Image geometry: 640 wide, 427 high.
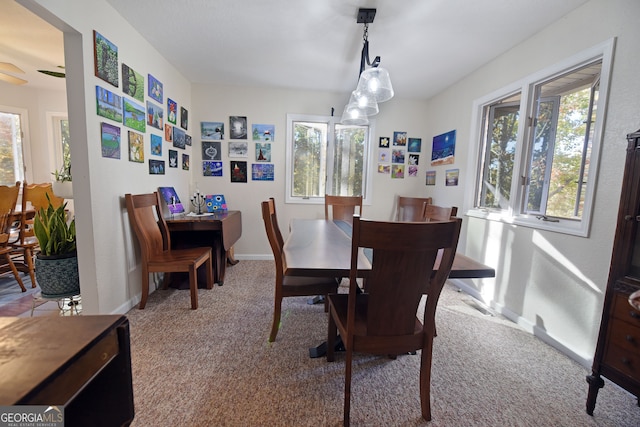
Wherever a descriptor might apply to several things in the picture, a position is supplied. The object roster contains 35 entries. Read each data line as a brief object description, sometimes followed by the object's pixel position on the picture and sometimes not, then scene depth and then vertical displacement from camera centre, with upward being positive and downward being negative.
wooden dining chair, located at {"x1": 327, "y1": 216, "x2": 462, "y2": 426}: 0.92 -0.41
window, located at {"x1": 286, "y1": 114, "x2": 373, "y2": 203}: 3.42 +0.38
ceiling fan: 2.29 +0.98
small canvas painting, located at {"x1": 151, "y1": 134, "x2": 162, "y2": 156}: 2.38 +0.34
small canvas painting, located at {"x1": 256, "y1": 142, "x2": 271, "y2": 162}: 3.32 +0.44
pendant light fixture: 1.71 +0.72
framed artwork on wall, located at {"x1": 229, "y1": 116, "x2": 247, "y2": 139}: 3.27 +0.74
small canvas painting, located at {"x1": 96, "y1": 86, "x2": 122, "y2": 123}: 1.72 +0.53
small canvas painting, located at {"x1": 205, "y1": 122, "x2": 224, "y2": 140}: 3.24 +0.68
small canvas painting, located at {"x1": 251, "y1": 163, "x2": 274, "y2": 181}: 3.36 +0.17
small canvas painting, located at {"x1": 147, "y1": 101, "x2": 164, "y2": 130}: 2.32 +0.62
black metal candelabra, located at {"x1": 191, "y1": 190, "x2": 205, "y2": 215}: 2.83 -0.24
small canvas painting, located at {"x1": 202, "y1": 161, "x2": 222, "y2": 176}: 3.30 +0.18
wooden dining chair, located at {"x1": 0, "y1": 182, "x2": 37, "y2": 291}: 2.22 -0.58
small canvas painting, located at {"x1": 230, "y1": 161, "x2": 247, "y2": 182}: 3.33 +0.16
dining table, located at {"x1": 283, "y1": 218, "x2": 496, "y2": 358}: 1.10 -0.36
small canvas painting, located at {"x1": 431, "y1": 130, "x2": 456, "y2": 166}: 2.96 +0.53
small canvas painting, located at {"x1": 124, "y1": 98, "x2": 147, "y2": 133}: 2.00 +0.53
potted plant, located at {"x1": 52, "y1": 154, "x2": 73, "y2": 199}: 1.84 -0.07
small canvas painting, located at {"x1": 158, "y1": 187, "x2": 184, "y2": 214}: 2.56 -0.20
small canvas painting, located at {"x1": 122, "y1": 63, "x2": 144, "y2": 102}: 1.97 +0.79
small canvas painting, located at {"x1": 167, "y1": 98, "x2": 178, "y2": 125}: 2.67 +0.77
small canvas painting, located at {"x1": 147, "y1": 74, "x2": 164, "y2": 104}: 2.33 +0.88
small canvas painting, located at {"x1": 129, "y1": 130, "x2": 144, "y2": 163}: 2.07 +0.27
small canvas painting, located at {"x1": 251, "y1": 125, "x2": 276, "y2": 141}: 3.30 +0.69
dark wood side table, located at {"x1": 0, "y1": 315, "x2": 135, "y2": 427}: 0.41 -0.35
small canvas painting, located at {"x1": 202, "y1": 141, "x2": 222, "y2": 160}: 3.27 +0.42
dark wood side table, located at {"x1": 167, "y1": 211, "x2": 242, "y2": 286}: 2.46 -0.56
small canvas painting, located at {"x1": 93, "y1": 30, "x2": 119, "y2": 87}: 1.68 +0.84
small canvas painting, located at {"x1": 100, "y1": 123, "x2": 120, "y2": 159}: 1.77 +0.27
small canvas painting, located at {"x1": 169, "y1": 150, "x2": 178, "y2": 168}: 2.73 +0.25
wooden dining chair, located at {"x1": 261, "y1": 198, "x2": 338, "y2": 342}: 1.50 -0.64
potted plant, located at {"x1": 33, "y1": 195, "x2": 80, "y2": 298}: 1.69 -0.55
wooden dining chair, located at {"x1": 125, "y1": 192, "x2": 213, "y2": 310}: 2.02 -0.63
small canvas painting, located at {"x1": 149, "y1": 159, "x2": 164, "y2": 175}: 2.37 +0.13
